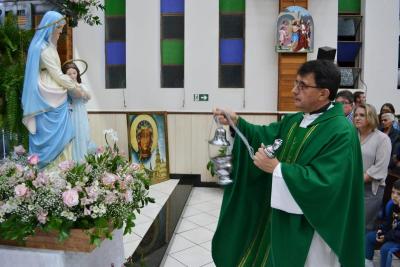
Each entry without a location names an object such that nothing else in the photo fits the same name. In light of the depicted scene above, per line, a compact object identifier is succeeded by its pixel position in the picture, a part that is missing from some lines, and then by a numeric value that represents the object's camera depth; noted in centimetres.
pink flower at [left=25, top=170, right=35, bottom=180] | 207
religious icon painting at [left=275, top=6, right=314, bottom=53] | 634
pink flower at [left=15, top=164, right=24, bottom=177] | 211
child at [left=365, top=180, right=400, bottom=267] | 310
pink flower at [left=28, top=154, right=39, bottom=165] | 215
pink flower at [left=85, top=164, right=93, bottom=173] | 216
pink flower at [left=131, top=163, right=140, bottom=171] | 248
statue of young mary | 287
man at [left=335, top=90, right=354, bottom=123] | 405
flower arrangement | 196
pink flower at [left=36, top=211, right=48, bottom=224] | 194
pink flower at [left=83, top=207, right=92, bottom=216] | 198
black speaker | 489
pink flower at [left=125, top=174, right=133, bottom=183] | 224
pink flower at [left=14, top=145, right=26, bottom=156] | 254
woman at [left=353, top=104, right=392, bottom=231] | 342
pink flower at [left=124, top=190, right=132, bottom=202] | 216
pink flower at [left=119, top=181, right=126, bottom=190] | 217
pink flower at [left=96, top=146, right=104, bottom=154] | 260
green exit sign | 697
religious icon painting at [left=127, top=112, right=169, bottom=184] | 696
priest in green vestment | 197
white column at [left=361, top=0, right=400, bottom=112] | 662
